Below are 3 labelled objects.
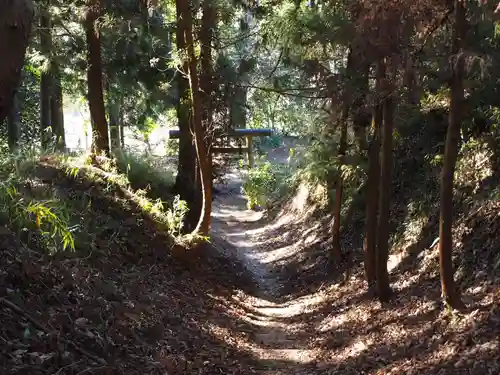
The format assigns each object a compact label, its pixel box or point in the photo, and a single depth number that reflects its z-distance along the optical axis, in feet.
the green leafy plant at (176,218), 41.00
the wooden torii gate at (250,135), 77.39
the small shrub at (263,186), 90.02
